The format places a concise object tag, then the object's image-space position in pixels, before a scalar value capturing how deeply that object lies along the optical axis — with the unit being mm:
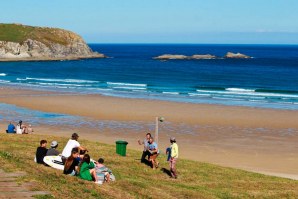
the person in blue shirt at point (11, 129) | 28594
